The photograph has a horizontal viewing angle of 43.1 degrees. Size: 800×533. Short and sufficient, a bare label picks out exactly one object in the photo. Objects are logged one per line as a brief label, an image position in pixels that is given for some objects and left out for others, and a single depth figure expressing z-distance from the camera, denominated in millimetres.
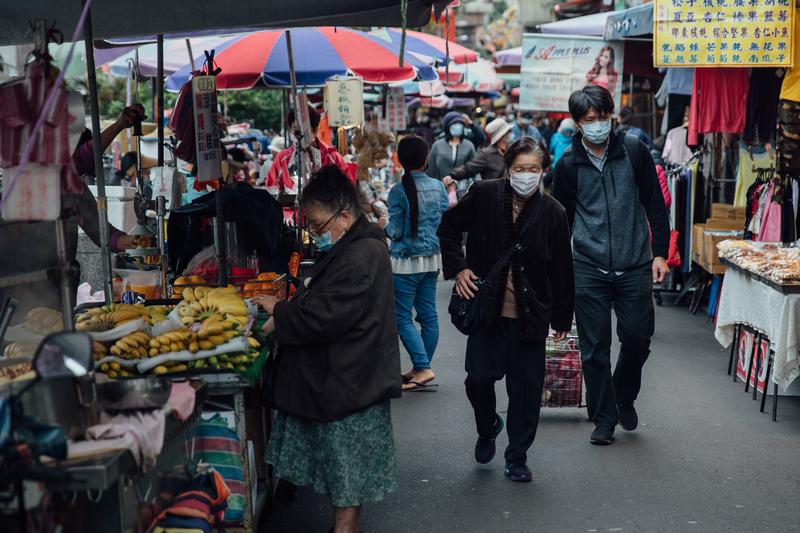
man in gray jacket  6418
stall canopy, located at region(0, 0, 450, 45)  6078
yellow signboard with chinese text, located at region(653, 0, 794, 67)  9023
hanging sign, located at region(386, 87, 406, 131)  18266
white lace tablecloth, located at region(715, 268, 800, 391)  7070
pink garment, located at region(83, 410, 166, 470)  3533
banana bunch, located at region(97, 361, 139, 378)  4469
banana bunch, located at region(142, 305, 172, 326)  5176
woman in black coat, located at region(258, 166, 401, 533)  4492
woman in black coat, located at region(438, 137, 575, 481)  5734
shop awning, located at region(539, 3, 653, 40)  11602
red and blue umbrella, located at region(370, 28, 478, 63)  12227
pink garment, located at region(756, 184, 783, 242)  9492
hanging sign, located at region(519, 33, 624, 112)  13719
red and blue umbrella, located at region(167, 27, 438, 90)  10281
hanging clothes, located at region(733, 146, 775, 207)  10914
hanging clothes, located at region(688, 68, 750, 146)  10750
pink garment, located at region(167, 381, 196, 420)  3957
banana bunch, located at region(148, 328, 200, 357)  4590
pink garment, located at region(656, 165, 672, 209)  10539
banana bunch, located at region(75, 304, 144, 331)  4996
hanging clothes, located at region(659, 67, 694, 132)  12047
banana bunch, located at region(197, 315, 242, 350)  4589
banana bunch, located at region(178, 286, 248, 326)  5039
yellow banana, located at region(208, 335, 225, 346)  4594
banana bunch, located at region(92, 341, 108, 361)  4546
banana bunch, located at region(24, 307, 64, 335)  4139
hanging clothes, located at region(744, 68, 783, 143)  10578
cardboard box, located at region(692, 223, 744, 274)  10508
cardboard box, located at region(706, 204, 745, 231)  10867
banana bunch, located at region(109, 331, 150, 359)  4582
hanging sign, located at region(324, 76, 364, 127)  12117
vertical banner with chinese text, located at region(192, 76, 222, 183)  6379
